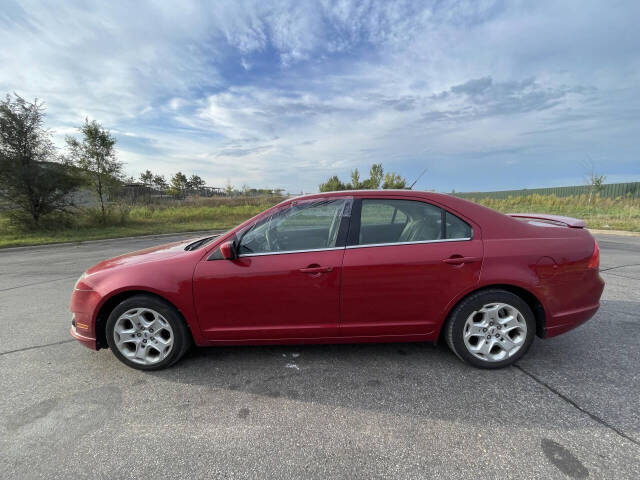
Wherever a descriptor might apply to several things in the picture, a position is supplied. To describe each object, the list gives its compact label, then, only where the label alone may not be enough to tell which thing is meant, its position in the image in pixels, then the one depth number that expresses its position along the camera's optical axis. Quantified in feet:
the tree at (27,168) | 41.39
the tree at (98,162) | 50.11
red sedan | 8.04
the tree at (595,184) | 82.23
